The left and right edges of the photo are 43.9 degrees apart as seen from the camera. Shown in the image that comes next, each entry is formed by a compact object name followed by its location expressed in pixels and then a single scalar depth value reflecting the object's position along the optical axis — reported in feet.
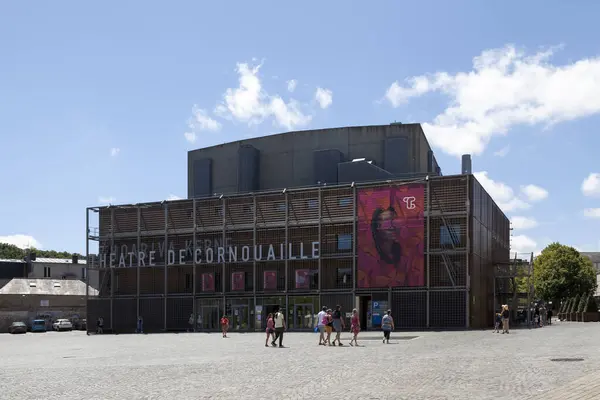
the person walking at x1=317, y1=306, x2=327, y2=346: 109.35
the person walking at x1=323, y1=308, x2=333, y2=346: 107.73
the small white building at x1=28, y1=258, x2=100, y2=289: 352.90
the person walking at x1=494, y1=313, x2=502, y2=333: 139.44
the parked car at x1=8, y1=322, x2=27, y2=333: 244.42
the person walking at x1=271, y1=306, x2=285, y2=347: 107.86
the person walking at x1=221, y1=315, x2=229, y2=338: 146.77
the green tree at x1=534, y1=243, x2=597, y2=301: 318.86
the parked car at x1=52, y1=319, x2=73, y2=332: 256.32
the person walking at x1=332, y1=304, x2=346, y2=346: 108.27
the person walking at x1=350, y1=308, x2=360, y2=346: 107.42
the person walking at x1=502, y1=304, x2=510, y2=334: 133.18
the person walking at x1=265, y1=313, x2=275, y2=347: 111.94
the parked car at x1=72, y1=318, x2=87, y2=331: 269.23
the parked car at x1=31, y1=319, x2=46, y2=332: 253.36
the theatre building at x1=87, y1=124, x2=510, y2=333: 166.81
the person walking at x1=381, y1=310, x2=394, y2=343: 109.19
